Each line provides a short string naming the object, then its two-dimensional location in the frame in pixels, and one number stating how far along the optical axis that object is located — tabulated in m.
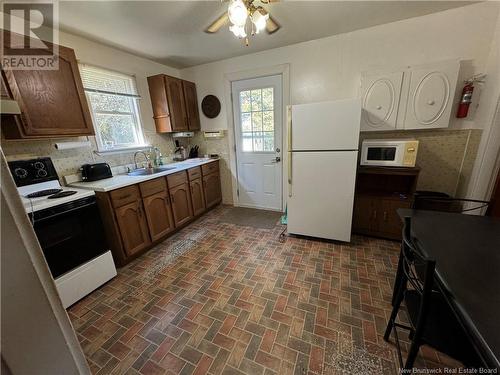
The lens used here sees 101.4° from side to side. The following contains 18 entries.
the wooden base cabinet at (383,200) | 2.38
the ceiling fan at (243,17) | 1.34
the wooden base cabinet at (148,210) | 2.13
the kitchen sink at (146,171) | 2.76
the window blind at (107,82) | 2.41
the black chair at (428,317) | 0.92
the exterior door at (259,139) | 3.16
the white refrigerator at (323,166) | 2.15
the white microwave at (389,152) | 2.27
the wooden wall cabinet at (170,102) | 3.05
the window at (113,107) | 2.48
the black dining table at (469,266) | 0.70
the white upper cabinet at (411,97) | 2.21
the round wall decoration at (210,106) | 3.53
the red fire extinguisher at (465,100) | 2.20
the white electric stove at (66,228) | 1.63
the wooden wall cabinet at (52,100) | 1.69
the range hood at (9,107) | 1.51
